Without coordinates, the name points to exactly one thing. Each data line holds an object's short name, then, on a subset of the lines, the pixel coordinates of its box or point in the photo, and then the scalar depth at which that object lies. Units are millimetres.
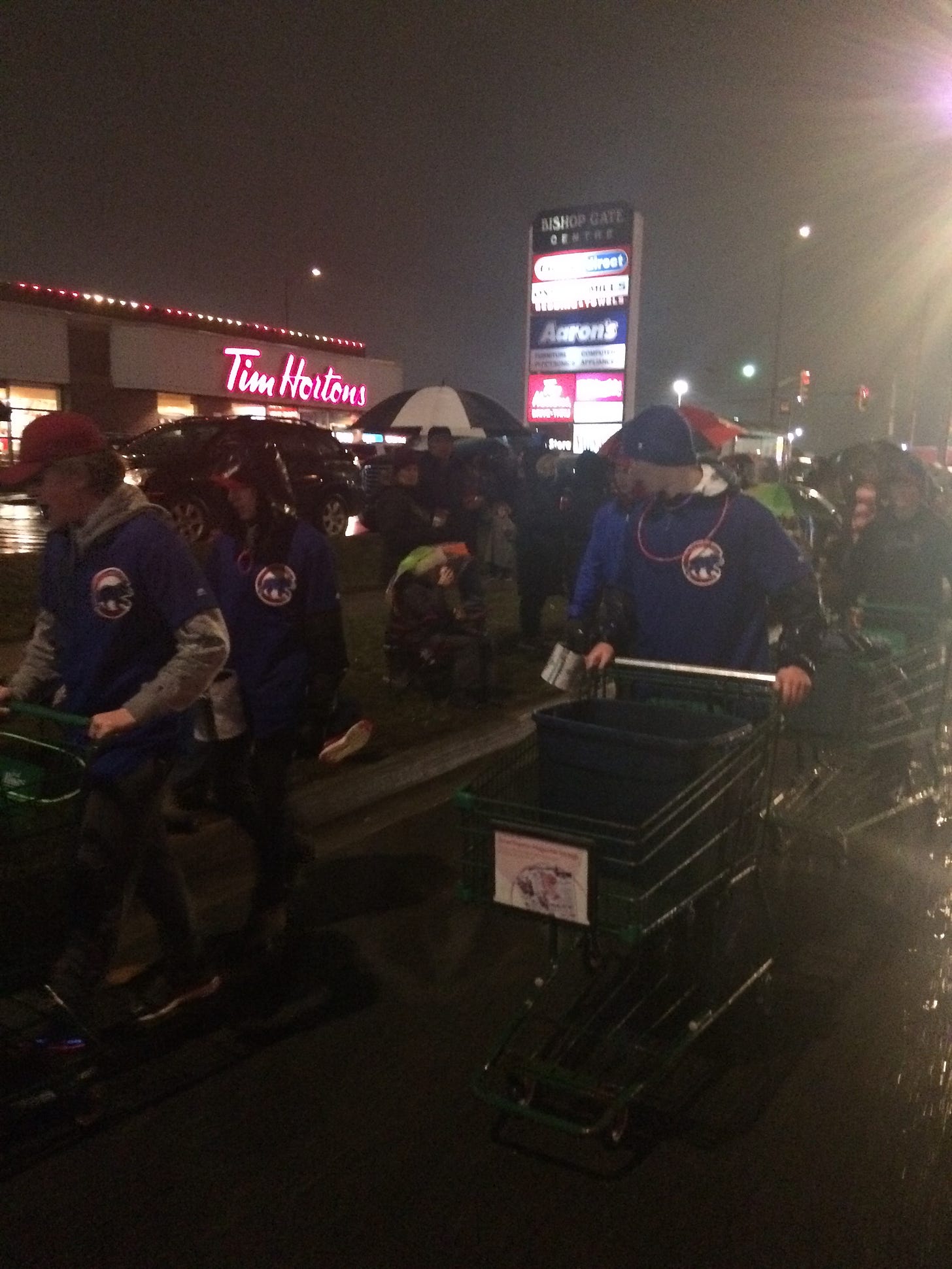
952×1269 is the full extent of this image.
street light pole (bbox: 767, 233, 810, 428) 30047
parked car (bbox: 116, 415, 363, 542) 15109
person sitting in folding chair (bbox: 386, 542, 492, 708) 8641
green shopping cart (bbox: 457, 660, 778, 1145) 3066
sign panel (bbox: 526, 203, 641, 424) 24891
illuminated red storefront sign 36125
